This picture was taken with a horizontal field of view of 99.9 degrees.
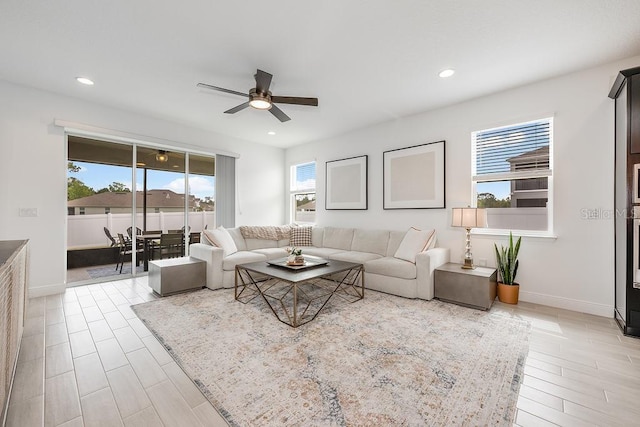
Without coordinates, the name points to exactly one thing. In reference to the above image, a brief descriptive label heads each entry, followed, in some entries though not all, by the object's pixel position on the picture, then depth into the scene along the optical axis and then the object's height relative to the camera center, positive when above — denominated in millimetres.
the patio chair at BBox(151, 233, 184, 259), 4891 -631
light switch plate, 3520 +5
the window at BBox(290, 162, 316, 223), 6195 +483
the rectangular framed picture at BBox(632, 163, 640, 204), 2414 +272
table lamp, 3379 -90
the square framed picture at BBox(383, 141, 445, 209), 4105 +588
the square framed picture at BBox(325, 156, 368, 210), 5141 +581
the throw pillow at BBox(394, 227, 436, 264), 3768 -439
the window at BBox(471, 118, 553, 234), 3328 +504
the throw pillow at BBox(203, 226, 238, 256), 4160 -424
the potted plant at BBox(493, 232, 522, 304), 3277 -747
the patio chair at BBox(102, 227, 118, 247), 4465 -405
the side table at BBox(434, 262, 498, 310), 3094 -876
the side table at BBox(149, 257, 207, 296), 3564 -866
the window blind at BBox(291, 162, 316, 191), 6199 +858
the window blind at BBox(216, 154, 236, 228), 5570 +455
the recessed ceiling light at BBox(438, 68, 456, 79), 3006 +1599
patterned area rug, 1541 -1125
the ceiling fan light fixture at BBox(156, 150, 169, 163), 4958 +1047
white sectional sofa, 3506 -673
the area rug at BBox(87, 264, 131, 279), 4443 -999
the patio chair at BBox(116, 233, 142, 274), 4629 -639
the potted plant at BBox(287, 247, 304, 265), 3309 -577
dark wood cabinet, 2418 +112
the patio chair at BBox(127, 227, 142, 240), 4629 -324
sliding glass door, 4176 +145
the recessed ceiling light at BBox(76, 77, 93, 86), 3285 +1639
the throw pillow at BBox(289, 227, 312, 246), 5348 -478
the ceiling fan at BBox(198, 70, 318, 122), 2790 +1244
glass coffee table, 2873 -1091
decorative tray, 3222 -642
